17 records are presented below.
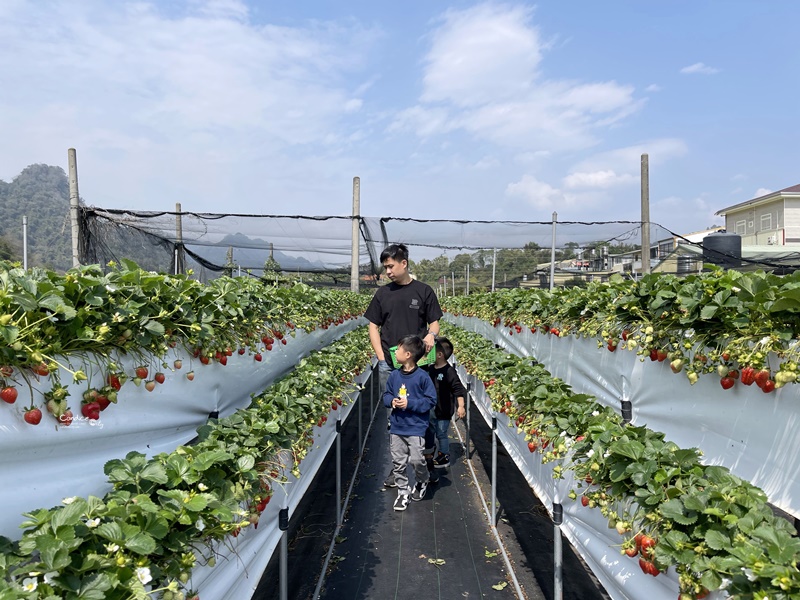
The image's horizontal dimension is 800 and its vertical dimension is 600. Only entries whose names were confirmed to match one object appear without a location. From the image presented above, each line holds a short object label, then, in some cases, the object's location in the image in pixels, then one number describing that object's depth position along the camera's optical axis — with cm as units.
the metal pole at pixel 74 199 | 771
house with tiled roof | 2564
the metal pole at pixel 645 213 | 1006
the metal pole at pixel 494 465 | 428
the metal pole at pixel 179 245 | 917
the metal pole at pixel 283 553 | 254
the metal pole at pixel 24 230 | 1182
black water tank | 900
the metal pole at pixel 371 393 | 777
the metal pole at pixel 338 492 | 425
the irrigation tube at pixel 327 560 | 331
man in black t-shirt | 464
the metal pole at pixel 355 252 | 1106
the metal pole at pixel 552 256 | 1018
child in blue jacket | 416
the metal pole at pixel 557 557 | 269
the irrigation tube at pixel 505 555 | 332
